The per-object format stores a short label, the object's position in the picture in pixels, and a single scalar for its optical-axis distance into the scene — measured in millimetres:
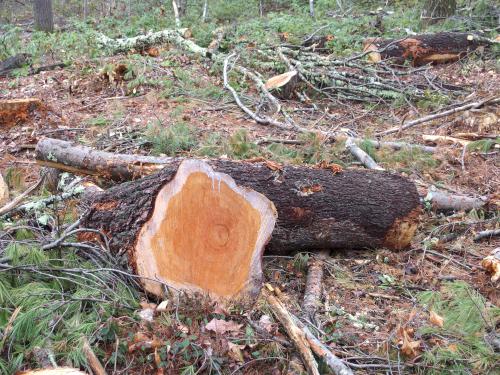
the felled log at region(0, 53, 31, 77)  8570
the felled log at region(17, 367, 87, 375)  2271
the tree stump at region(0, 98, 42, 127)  6199
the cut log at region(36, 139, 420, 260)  3533
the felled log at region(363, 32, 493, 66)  8445
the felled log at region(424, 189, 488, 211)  4363
